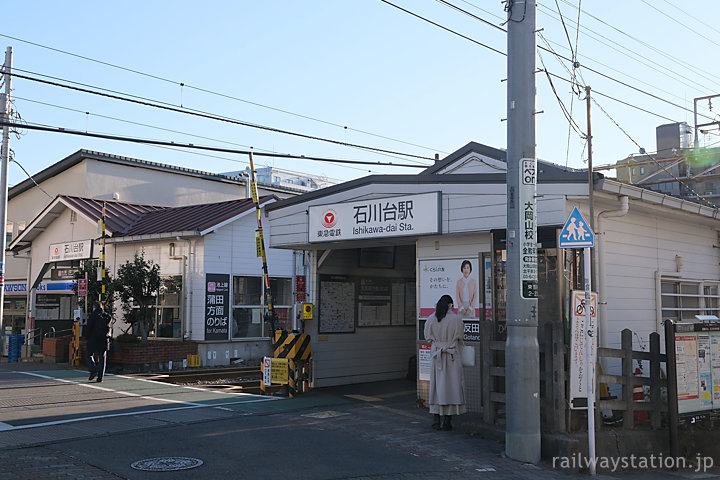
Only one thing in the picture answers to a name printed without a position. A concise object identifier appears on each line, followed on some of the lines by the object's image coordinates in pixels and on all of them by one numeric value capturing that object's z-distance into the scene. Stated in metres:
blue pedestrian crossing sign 7.98
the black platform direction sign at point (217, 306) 21.59
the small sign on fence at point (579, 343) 8.24
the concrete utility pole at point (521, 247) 8.15
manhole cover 7.38
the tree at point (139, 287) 19.88
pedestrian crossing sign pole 7.94
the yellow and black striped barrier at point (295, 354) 13.55
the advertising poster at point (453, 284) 11.15
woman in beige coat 9.80
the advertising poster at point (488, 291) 10.91
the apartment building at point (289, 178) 52.69
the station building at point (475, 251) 10.05
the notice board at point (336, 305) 14.64
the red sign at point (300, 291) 14.12
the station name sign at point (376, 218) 11.20
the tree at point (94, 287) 20.02
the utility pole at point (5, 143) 21.70
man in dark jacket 15.88
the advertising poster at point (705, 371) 9.70
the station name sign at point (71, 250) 24.75
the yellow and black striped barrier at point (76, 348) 19.44
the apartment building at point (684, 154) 22.73
